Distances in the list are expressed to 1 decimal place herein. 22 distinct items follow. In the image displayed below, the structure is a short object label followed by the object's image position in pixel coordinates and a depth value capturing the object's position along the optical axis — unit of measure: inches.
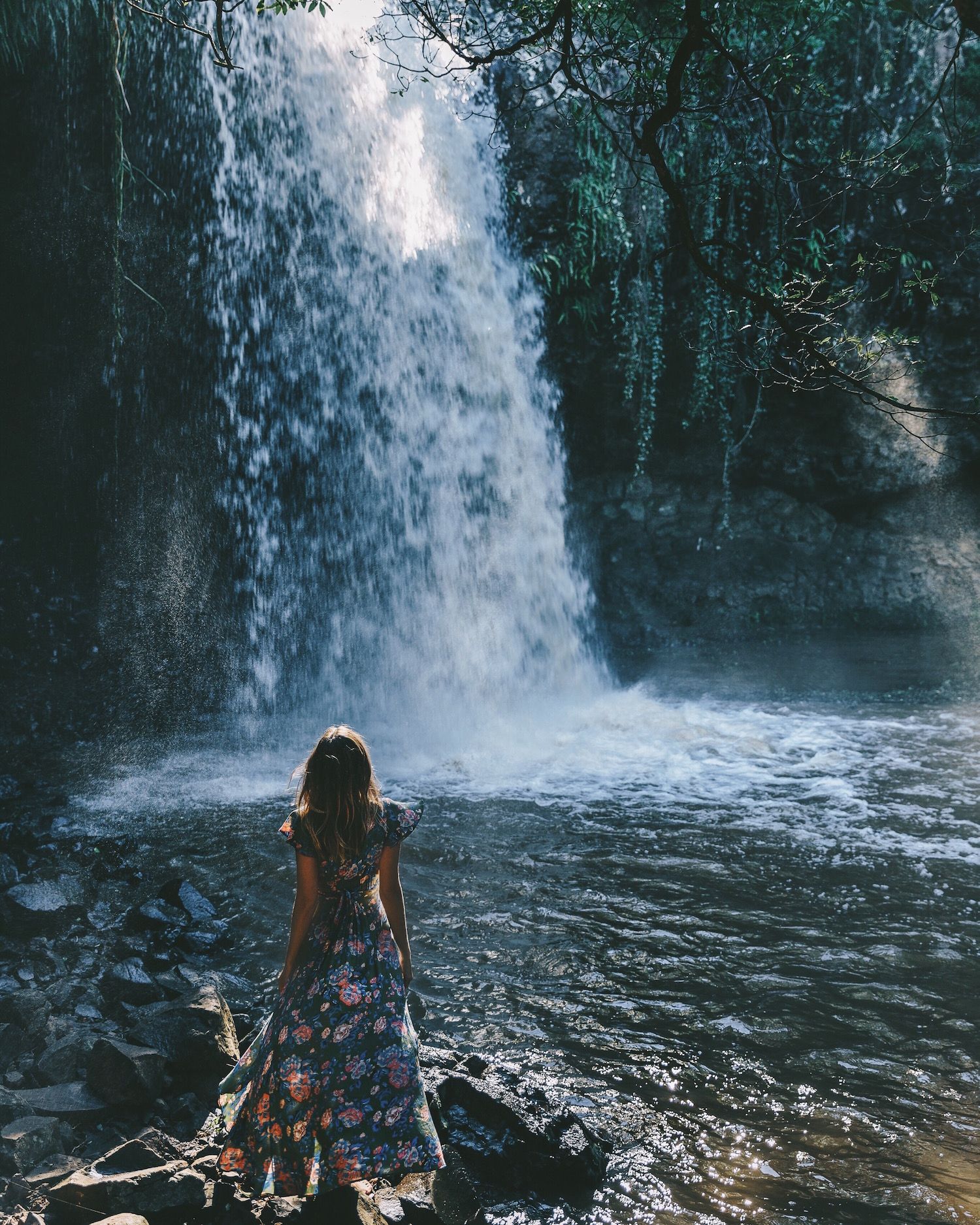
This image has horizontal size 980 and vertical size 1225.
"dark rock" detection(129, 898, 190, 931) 186.9
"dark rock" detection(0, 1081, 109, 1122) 116.9
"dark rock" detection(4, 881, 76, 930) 186.2
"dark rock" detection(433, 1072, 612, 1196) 110.1
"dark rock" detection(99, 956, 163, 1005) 149.9
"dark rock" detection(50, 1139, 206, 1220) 98.2
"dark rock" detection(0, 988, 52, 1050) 138.0
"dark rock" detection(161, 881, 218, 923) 194.5
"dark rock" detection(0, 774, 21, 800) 291.7
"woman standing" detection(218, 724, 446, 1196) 97.8
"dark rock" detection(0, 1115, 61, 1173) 106.9
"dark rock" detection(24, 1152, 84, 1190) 106.1
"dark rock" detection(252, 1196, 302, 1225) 100.7
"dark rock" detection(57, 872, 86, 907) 197.5
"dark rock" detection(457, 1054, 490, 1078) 127.6
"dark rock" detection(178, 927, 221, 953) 179.8
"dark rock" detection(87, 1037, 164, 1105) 121.3
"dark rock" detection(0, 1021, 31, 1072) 131.0
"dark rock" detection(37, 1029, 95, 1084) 125.5
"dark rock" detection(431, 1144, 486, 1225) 106.2
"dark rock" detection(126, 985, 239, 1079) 129.2
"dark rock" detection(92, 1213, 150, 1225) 91.7
